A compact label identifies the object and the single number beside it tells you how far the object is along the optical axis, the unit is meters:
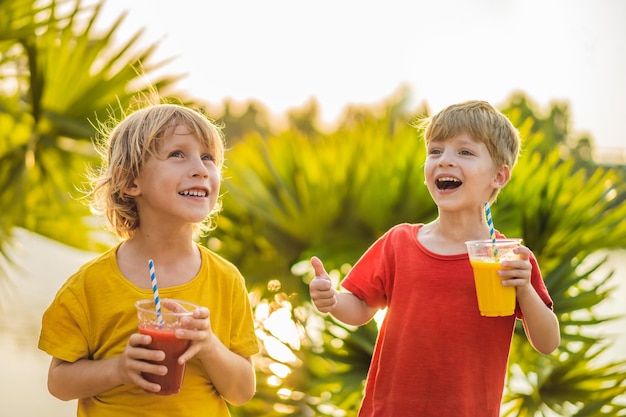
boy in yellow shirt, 2.33
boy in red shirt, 2.38
